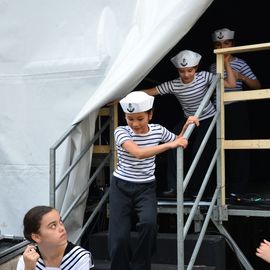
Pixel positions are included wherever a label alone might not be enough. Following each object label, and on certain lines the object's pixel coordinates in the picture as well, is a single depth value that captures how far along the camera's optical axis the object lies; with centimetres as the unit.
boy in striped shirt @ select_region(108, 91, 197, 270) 375
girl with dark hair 281
